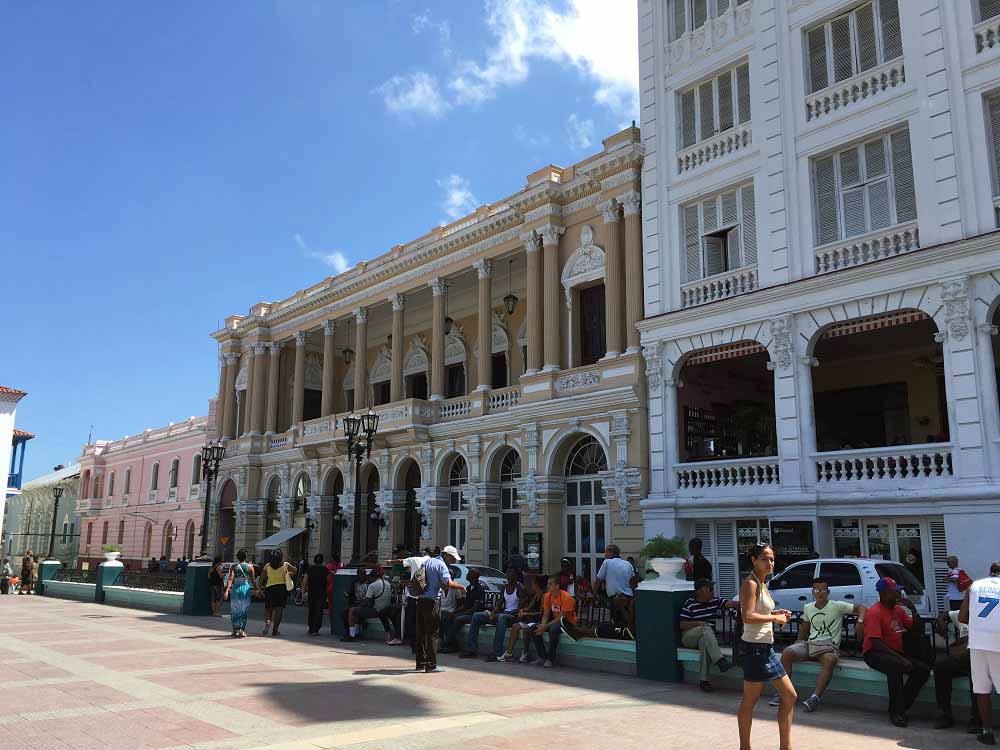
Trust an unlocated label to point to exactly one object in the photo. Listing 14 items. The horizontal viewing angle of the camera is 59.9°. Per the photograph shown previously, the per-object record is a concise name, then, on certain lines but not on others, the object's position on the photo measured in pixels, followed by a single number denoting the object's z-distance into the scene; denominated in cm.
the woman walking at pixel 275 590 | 1780
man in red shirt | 901
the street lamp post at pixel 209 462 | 2881
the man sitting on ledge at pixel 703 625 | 1110
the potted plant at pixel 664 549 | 1645
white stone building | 1619
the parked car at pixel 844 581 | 1385
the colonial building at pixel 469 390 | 2344
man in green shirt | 1013
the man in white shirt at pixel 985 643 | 788
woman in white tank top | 718
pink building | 4678
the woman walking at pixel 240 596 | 1705
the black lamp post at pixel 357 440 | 2045
